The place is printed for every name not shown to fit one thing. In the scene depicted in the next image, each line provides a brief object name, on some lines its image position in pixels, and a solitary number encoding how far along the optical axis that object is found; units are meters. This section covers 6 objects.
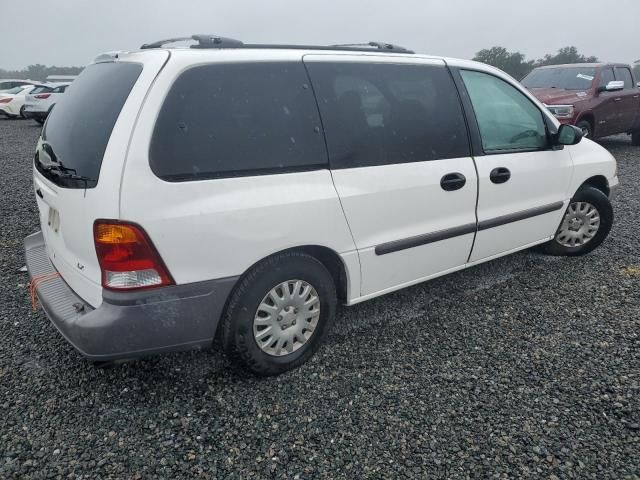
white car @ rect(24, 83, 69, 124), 14.75
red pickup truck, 8.46
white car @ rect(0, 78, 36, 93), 18.86
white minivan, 2.08
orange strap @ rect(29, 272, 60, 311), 2.58
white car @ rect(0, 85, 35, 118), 17.77
